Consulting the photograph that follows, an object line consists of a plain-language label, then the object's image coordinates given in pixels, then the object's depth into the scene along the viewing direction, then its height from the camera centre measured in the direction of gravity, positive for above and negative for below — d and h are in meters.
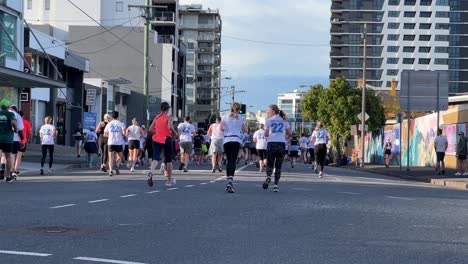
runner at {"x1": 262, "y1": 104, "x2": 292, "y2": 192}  16.23 +0.19
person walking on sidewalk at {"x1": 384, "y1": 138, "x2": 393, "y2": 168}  44.05 -0.11
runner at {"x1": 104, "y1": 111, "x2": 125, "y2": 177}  21.34 +0.27
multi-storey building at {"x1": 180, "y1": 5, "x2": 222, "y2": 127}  120.75 +15.48
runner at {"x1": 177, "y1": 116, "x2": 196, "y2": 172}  24.31 +0.24
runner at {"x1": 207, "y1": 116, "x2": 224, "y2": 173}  24.22 +0.08
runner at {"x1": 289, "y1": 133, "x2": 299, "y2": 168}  34.91 -0.05
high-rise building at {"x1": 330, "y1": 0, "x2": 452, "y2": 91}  139.25 +20.97
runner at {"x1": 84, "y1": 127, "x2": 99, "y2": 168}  26.83 +0.08
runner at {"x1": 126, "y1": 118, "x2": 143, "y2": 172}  25.20 +0.27
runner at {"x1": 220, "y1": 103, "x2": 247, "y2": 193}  15.45 +0.35
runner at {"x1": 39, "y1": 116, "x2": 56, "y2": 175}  21.36 +0.22
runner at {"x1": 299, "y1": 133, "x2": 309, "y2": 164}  43.46 +0.12
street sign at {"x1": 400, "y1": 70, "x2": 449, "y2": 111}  32.44 +2.67
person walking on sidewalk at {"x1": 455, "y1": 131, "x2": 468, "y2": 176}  28.47 -0.08
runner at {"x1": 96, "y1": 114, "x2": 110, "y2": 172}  23.35 +0.14
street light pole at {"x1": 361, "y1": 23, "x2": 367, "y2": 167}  45.58 +2.21
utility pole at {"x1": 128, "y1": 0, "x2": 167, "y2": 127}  42.56 +6.10
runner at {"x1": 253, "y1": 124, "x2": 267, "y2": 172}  23.88 +0.24
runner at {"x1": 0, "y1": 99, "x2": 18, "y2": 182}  17.19 +0.33
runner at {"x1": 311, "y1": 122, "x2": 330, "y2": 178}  22.81 +0.13
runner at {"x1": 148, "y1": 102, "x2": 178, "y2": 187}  16.34 +0.20
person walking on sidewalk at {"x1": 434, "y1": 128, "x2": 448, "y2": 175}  29.91 +0.17
